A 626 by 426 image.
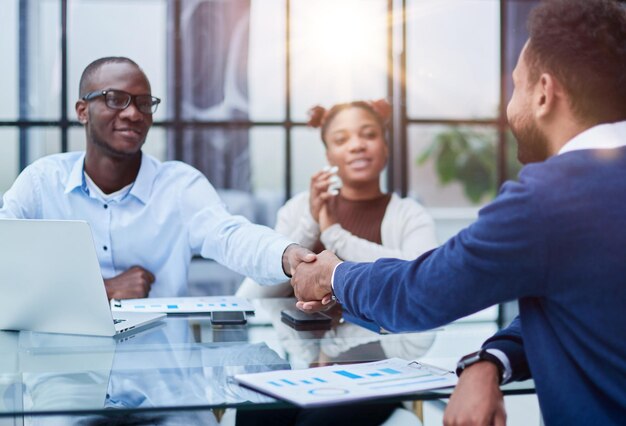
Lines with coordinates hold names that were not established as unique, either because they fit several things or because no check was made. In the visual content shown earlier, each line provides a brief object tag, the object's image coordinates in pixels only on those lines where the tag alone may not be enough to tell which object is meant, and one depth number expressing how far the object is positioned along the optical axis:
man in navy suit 1.11
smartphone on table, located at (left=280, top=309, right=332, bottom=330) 1.87
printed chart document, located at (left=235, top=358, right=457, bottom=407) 1.19
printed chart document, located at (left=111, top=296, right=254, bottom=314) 2.04
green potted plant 4.57
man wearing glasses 2.51
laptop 1.61
